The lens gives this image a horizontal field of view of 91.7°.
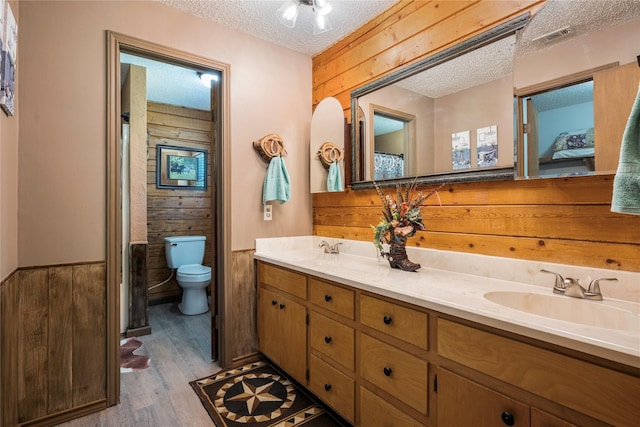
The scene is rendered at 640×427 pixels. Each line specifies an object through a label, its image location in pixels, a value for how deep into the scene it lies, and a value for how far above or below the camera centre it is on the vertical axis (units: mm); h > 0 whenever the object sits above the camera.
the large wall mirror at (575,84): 1116 +504
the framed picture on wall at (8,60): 1208 +644
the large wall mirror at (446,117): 1483 +546
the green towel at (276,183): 2334 +230
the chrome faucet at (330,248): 2342 -265
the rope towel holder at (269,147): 2332 +509
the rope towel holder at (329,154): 2408 +468
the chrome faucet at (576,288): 1153 -291
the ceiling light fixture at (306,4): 1815 +1201
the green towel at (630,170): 929 +130
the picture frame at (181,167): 3797 +586
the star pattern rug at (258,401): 1671 -1111
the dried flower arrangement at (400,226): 1659 -73
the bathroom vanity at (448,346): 803 -458
